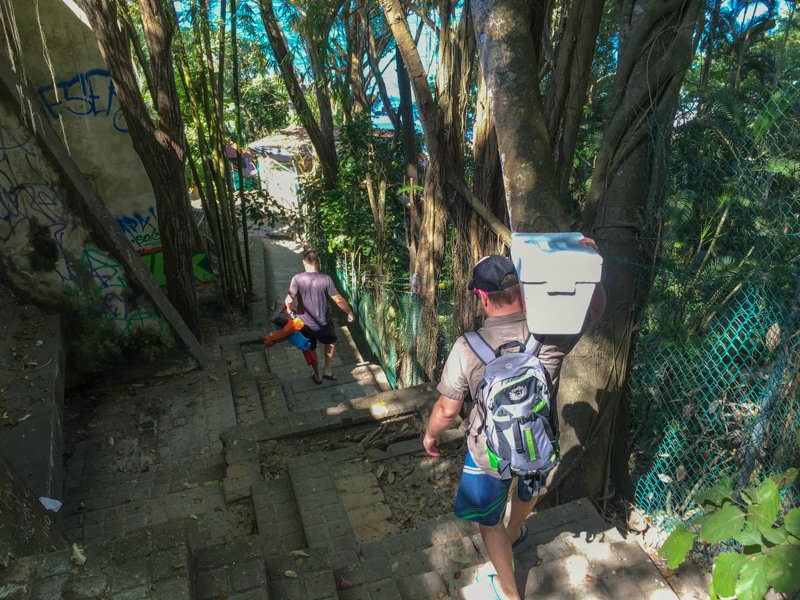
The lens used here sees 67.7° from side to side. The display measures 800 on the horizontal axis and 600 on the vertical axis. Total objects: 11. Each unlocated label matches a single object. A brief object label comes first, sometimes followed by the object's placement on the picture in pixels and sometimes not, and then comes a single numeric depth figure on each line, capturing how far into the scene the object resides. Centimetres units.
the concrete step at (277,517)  386
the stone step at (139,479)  478
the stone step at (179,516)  417
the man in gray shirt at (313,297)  617
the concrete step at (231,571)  271
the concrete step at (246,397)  629
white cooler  251
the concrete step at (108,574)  241
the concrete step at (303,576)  295
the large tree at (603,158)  314
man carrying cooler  272
